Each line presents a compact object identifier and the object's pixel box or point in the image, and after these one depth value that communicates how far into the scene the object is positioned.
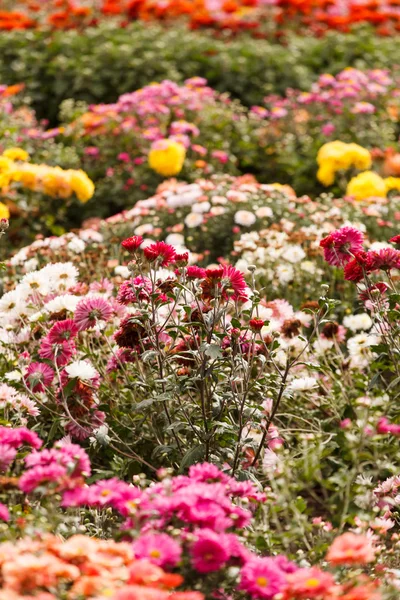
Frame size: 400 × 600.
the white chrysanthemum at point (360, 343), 5.53
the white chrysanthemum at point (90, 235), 7.58
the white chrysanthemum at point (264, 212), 7.89
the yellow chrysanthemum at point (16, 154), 8.71
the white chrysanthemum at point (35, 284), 5.06
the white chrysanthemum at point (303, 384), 4.96
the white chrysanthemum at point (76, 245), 6.96
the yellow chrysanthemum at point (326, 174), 10.19
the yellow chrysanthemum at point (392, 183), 9.30
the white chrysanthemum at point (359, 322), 5.89
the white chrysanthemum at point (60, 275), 5.19
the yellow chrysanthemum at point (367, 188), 9.30
